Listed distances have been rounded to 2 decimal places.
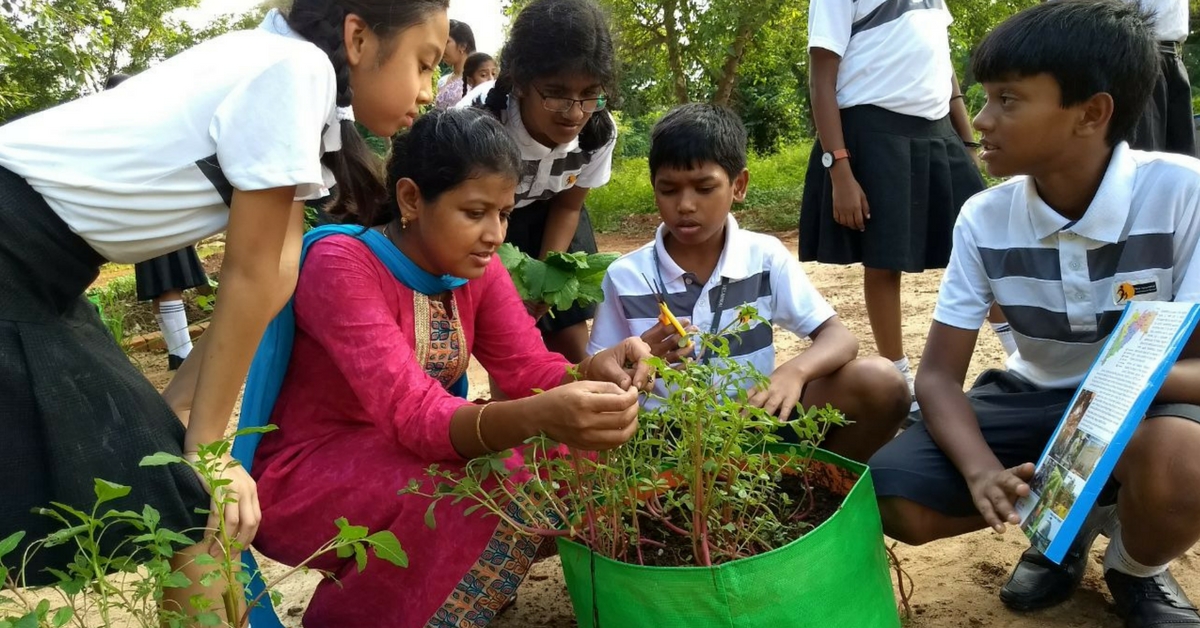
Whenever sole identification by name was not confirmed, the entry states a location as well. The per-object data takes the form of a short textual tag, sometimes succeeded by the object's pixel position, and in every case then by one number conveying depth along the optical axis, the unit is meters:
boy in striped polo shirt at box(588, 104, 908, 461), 2.33
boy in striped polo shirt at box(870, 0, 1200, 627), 1.83
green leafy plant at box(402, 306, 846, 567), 1.52
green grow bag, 1.38
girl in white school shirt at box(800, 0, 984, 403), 3.04
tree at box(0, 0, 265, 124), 6.22
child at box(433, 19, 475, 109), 6.03
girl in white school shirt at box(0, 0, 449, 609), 1.44
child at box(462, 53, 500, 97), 6.09
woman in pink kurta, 1.76
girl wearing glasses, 2.60
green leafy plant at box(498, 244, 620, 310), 2.42
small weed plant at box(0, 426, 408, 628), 1.22
